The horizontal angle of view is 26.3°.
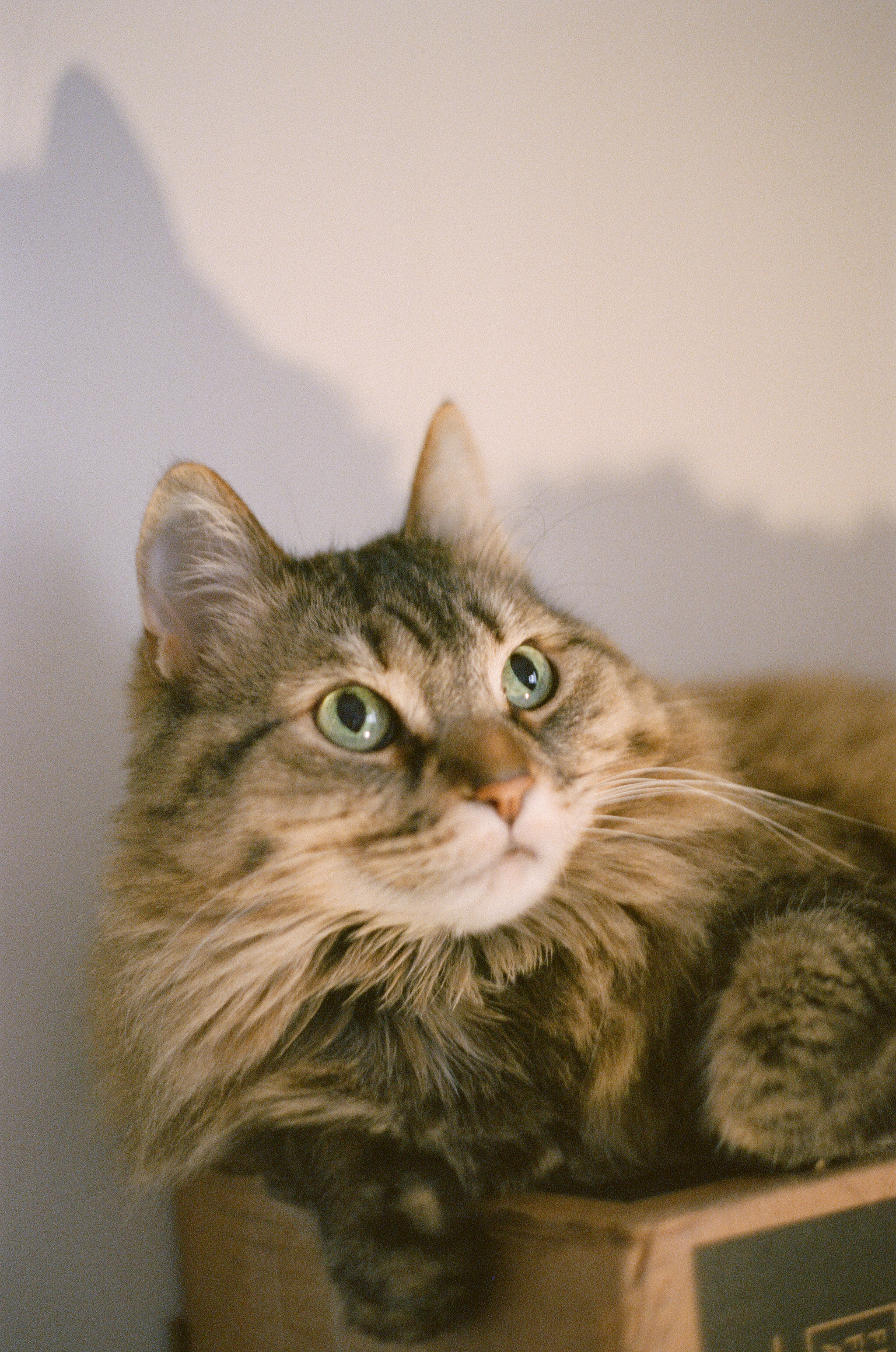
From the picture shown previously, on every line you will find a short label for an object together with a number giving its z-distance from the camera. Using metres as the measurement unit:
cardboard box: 0.42
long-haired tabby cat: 0.45
